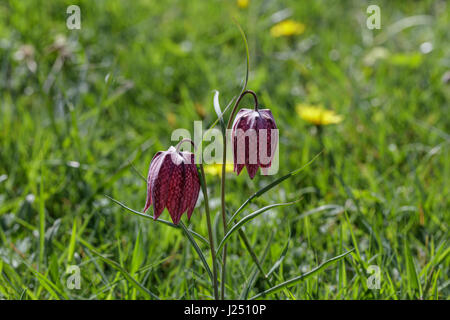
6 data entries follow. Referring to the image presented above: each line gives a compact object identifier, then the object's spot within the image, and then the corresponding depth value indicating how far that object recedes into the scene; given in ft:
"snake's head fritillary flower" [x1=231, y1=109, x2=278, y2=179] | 2.15
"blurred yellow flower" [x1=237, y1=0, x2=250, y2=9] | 4.88
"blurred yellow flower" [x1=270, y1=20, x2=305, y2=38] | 4.56
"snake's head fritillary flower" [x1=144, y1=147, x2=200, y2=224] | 2.14
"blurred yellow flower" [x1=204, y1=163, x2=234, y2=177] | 2.93
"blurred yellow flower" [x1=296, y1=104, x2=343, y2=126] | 3.19
